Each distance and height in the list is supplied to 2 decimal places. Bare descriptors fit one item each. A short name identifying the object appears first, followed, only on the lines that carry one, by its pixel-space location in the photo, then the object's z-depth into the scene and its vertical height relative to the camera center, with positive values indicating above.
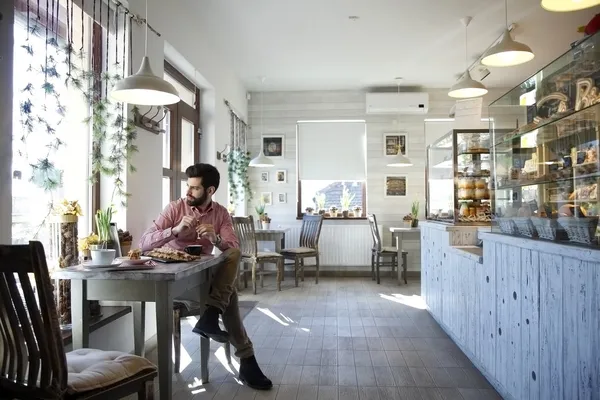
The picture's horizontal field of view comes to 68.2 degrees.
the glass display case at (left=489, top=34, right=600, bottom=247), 1.81 +0.26
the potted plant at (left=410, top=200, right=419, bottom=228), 6.82 -0.11
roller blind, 7.50 +0.94
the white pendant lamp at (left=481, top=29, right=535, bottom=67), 3.64 +1.28
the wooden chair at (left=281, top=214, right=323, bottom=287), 6.33 -0.59
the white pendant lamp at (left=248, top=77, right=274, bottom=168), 6.38 +0.66
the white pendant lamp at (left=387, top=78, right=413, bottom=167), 6.61 +0.68
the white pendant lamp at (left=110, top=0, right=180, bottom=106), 2.28 +0.63
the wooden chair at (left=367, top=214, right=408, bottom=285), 6.57 -0.70
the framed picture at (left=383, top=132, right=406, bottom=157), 7.41 +1.06
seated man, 2.56 -0.22
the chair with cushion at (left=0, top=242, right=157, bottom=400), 1.32 -0.41
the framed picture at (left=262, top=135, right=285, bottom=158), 7.57 +1.05
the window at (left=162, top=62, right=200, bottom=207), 4.50 +0.79
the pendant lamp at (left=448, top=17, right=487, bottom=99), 4.55 +1.22
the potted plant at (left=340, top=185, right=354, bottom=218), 7.56 +0.12
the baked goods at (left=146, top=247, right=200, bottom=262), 2.36 -0.26
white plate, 2.20 -0.27
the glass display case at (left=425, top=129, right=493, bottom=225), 3.89 +0.25
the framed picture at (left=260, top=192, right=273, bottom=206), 7.52 +0.15
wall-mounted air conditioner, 7.12 +1.68
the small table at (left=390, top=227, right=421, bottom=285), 6.39 -0.39
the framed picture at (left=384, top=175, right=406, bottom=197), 7.40 +0.33
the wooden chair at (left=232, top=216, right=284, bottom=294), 5.69 -0.54
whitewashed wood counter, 1.67 -0.55
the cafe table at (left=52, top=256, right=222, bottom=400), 2.01 -0.40
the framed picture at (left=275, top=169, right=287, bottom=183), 7.53 +0.52
